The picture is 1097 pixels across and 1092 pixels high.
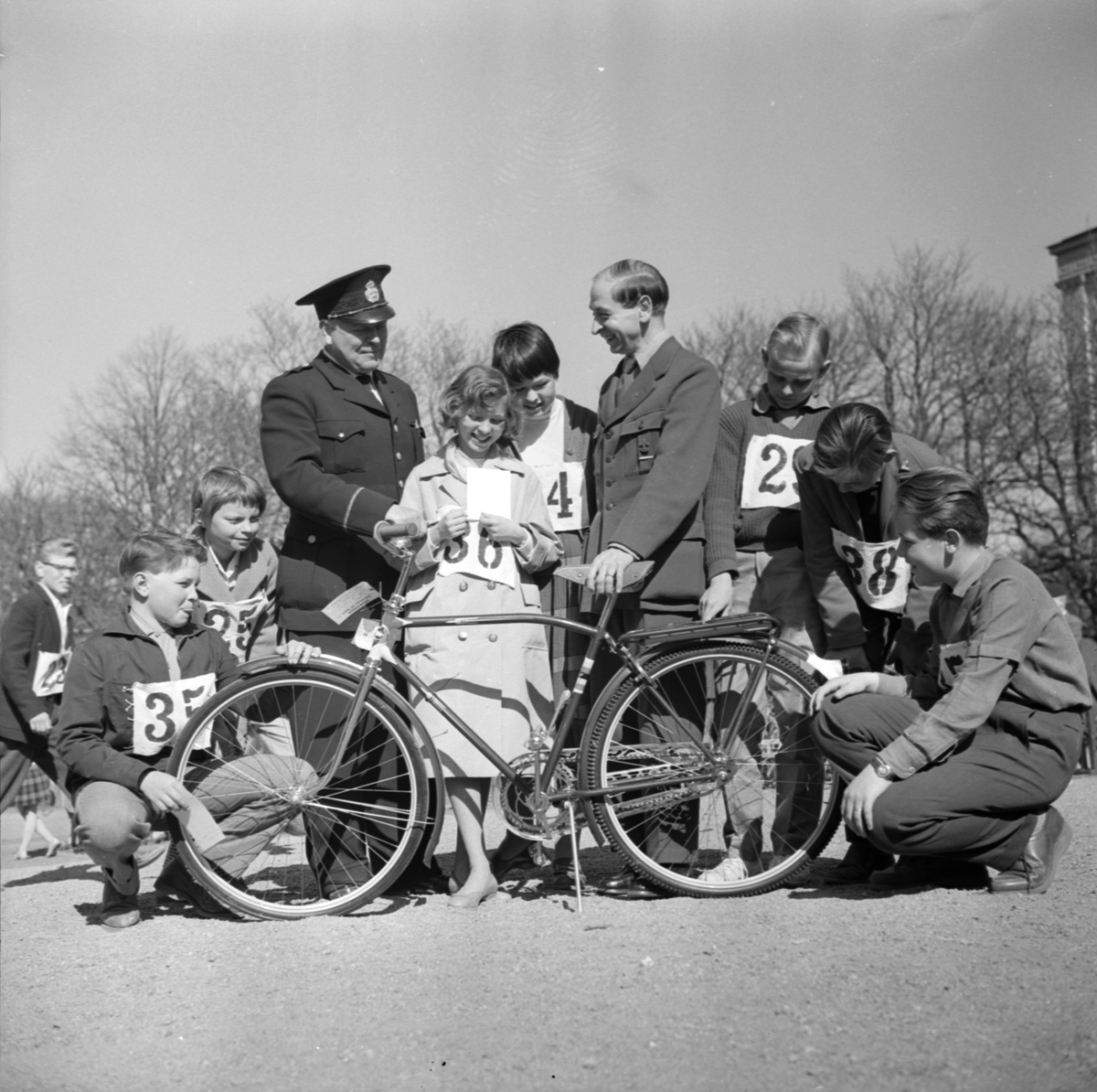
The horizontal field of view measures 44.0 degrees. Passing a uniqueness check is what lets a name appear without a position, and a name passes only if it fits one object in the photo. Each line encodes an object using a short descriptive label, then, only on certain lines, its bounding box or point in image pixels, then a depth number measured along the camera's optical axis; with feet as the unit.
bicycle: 14.49
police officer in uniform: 15.17
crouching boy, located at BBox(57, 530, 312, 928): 14.38
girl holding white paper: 14.88
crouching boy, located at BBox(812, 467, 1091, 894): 13.33
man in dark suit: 15.06
